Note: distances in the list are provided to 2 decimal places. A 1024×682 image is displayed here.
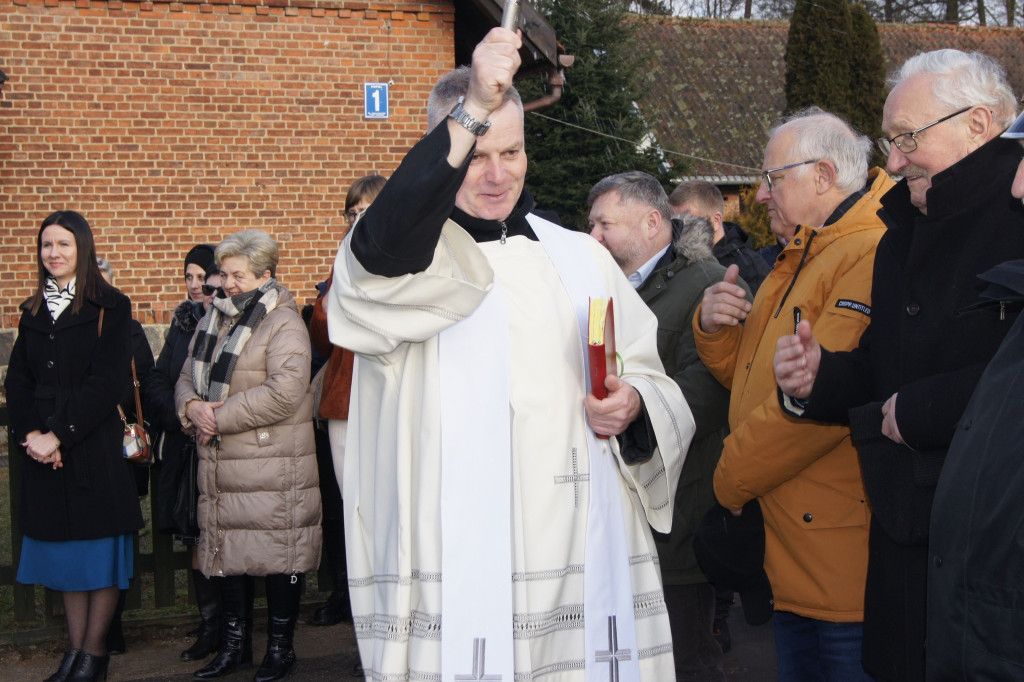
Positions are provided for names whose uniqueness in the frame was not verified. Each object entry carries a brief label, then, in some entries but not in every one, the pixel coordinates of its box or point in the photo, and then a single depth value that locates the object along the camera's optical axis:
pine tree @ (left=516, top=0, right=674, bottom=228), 13.64
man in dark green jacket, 3.65
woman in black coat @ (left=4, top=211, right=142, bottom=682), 4.75
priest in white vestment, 2.18
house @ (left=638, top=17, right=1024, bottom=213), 19.25
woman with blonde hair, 4.77
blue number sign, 9.60
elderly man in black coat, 2.29
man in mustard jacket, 2.81
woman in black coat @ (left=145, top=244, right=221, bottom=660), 5.23
